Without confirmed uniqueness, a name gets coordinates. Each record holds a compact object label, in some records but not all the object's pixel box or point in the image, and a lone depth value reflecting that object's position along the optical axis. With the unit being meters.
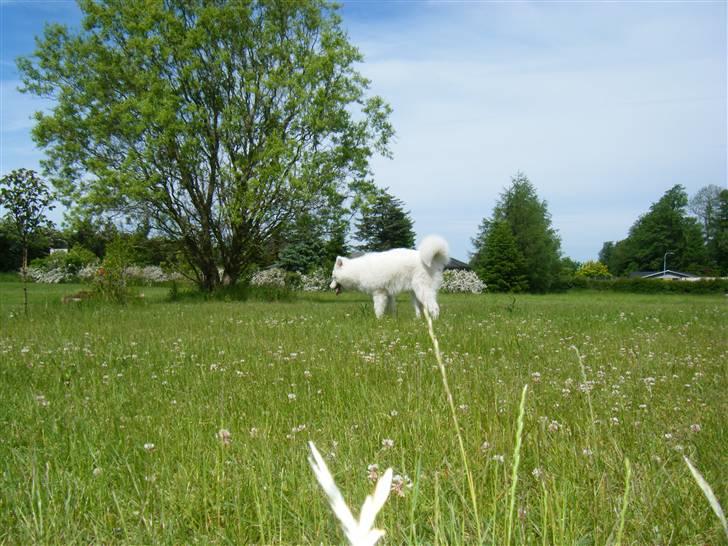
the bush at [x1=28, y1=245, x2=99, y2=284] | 39.75
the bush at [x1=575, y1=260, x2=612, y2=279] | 91.19
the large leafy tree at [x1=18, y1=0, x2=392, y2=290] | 21.00
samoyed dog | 9.62
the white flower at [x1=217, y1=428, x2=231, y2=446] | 2.58
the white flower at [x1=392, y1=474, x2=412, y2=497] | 1.94
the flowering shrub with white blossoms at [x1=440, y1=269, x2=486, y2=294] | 37.53
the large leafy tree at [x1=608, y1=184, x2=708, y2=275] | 60.34
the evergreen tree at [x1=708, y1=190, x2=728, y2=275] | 51.09
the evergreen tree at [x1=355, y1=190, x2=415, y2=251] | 51.59
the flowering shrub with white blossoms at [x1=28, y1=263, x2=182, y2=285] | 40.09
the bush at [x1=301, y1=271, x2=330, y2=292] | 35.03
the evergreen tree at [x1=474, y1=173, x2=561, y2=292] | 47.28
